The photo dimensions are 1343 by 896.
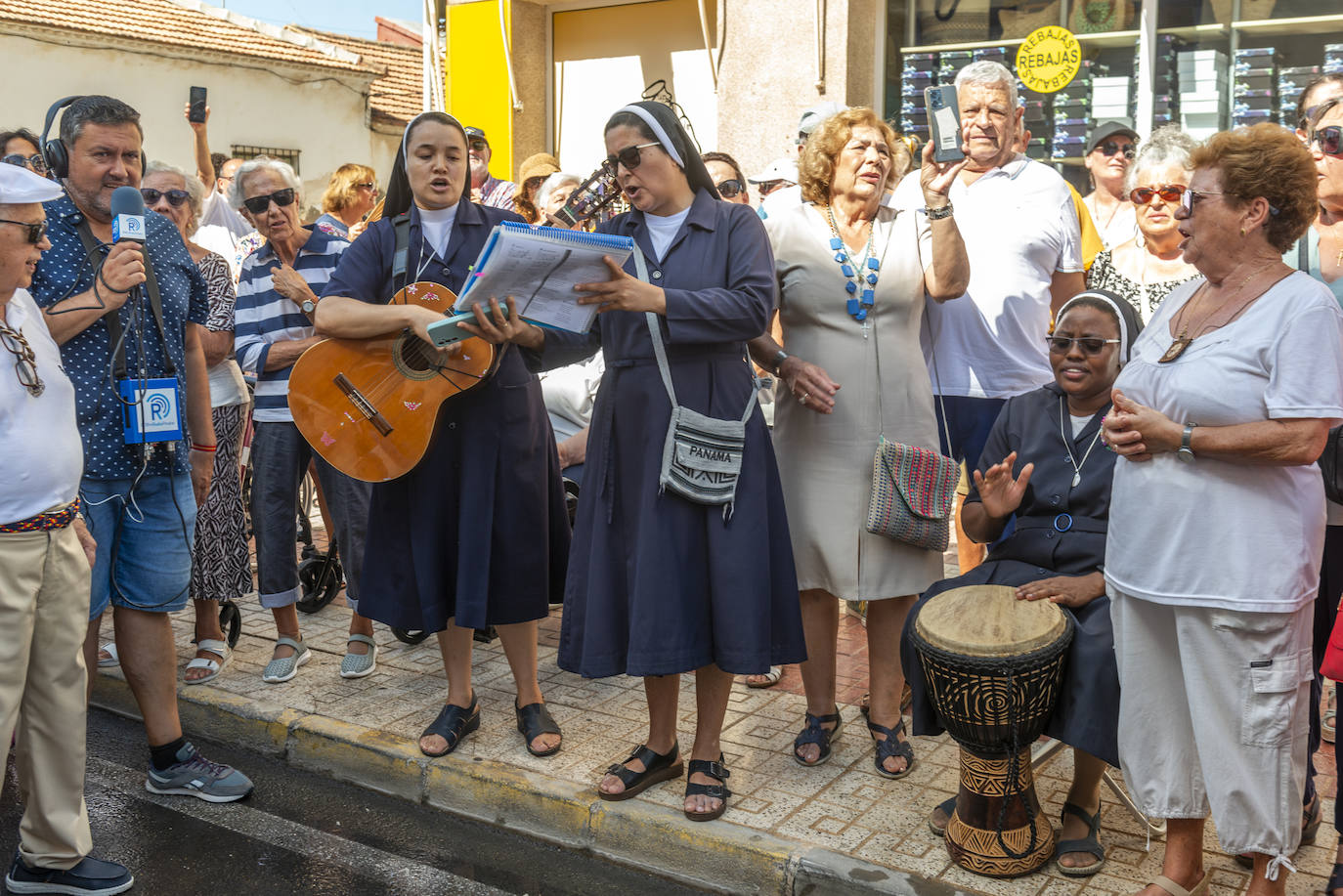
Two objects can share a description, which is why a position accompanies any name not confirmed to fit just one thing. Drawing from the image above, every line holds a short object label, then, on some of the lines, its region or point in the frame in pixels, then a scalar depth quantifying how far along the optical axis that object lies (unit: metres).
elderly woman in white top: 3.29
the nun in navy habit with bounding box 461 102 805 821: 4.21
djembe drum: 3.80
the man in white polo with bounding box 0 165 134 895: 3.70
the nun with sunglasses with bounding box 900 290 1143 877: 4.01
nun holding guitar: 4.85
